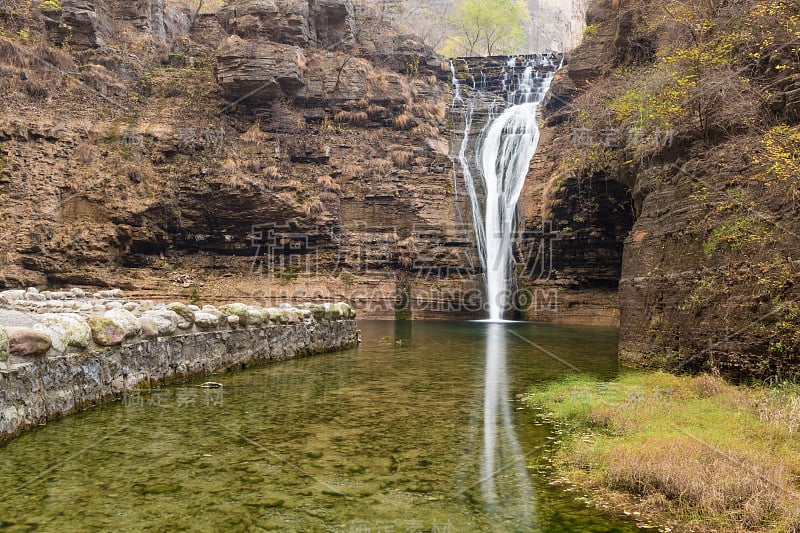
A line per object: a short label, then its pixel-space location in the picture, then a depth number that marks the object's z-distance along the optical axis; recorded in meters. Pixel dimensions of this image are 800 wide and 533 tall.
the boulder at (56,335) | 5.41
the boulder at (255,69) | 28.02
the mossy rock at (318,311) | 12.21
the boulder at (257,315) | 9.79
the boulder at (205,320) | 8.35
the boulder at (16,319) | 7.61
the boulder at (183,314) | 8.03
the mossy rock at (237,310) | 9.34
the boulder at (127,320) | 6.52
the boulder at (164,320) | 7.48
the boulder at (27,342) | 4.91
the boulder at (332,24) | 33.34
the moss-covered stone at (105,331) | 6.11
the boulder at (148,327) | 7.16
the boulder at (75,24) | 28.05
